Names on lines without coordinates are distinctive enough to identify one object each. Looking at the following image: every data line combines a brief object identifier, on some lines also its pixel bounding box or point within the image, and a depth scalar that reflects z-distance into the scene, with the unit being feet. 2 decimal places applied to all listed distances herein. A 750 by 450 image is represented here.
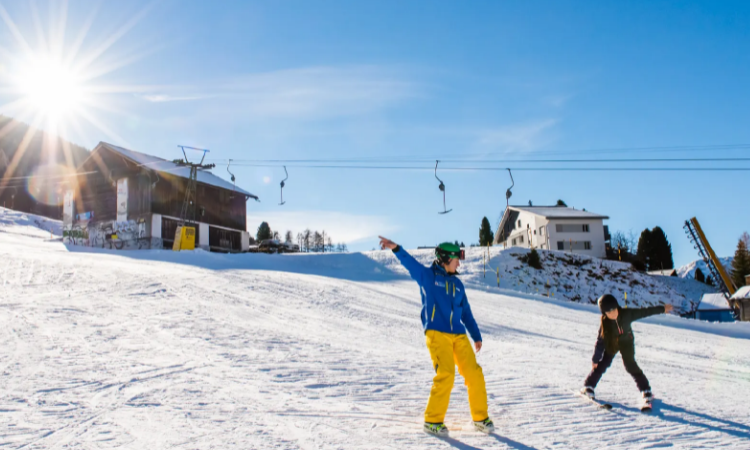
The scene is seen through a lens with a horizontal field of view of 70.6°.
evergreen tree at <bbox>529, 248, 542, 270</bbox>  107.65
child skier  18.33
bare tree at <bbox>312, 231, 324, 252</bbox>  261.69
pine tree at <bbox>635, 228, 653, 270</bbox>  186.30
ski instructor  14.85
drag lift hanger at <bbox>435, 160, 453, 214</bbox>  61.00
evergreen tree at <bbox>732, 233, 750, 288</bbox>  160.04
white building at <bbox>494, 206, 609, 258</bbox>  151.12
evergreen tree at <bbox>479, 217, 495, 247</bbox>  223.43
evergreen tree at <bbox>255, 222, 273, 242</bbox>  226.38
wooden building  111.96
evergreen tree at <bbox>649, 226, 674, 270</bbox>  188.75
